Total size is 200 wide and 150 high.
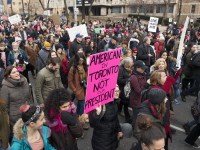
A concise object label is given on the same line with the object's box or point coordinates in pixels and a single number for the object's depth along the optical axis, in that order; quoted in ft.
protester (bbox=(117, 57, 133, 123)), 19.06
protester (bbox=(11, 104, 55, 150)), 9.36
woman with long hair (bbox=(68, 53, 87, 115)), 17.98
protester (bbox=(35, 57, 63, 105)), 16.15
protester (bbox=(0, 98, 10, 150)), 12.18
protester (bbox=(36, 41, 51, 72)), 23.36
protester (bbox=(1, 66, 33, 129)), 13.83
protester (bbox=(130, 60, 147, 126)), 16.80
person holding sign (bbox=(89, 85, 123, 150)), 12.02
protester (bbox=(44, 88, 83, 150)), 10.02
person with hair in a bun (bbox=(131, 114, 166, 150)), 8.25
